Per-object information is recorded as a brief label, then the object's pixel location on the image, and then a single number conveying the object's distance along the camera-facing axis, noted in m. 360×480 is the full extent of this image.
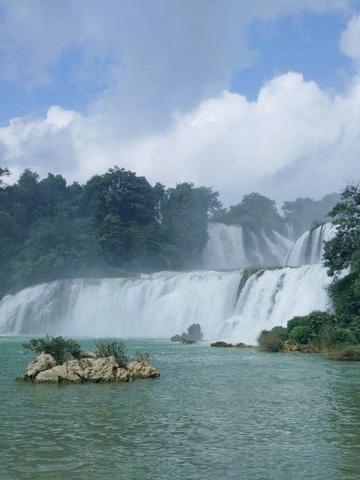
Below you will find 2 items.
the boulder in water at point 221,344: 33.11
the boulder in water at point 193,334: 40.81
